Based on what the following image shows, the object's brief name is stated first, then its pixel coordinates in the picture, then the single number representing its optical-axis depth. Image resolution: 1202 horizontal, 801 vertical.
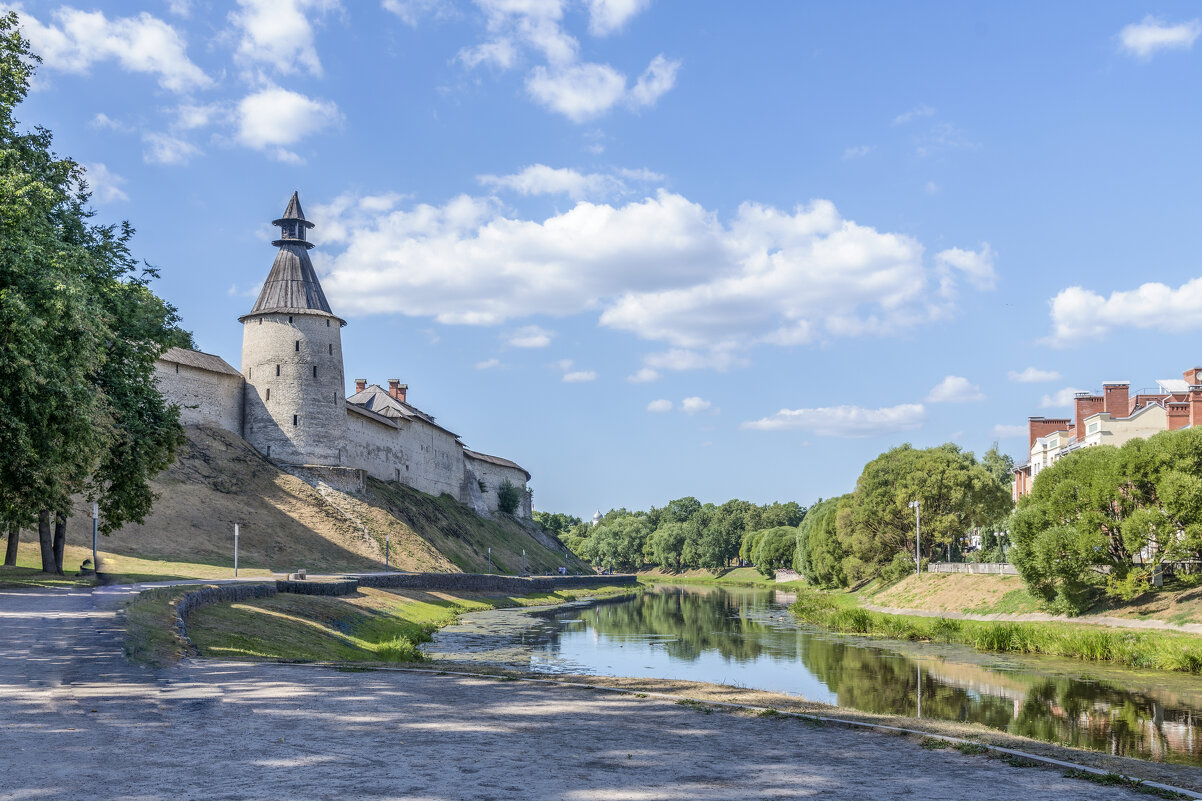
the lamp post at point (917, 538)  61.22
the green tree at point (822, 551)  77.12
